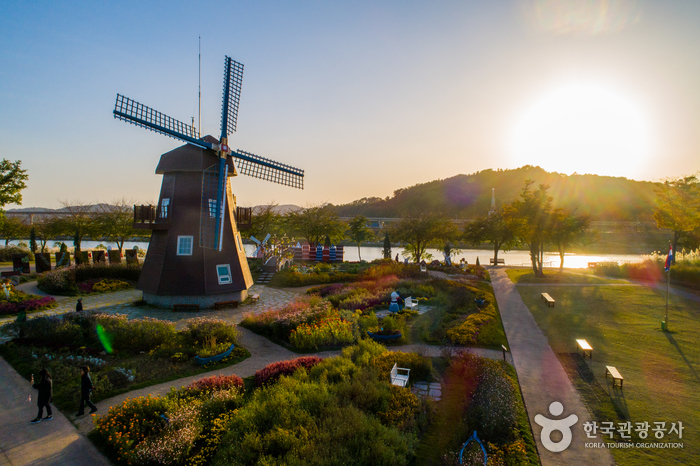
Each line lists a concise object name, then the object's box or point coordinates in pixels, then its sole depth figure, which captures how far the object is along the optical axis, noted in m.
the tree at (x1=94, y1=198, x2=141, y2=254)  37.39
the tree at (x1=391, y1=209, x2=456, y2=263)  34.50
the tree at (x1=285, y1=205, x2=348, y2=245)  39.28
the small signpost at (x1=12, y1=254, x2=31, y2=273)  25.03
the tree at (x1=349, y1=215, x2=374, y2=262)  44.75
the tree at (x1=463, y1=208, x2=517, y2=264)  38.09
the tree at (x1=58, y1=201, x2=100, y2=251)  37.59
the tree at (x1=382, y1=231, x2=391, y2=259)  37.29
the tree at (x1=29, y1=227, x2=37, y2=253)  35.96
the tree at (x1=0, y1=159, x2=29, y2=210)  24.86
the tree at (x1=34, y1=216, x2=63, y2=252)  39.69
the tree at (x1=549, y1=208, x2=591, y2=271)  27.25
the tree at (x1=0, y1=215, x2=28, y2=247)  40.32
